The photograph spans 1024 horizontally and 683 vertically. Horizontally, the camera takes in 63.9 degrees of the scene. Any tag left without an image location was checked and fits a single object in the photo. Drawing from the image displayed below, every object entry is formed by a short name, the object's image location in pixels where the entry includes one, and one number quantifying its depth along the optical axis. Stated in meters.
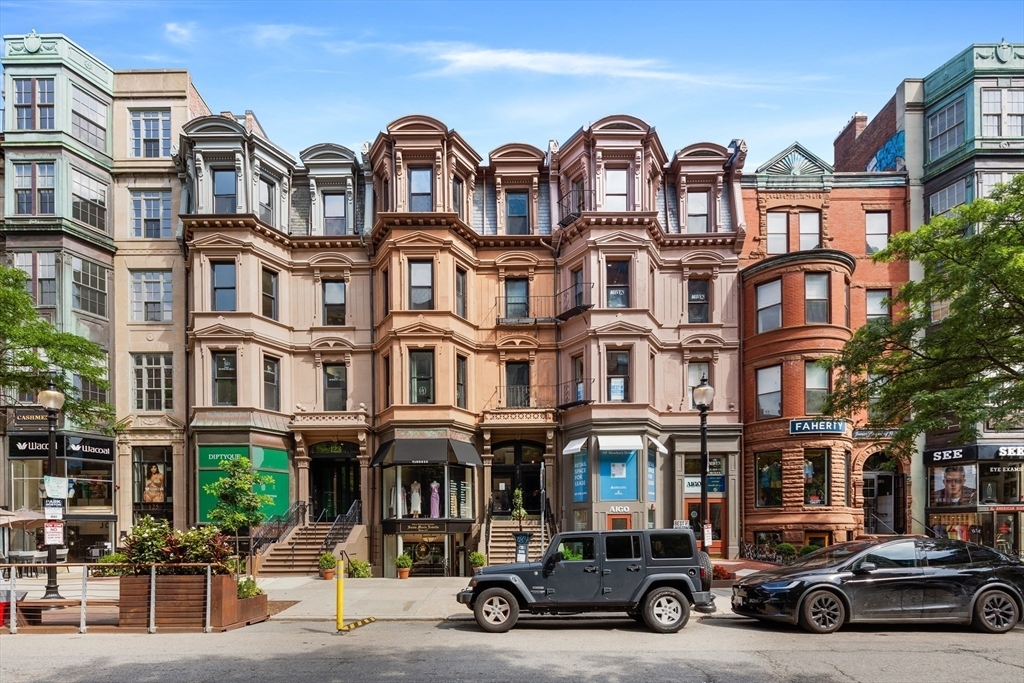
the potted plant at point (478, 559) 23.66
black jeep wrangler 14.10
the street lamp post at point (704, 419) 18.44
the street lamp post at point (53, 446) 17.19
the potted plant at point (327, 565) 23.41
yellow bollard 14.54
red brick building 27.44
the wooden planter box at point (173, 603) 14.32
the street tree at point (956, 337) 16.59
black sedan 13.68
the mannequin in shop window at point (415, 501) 26.88
